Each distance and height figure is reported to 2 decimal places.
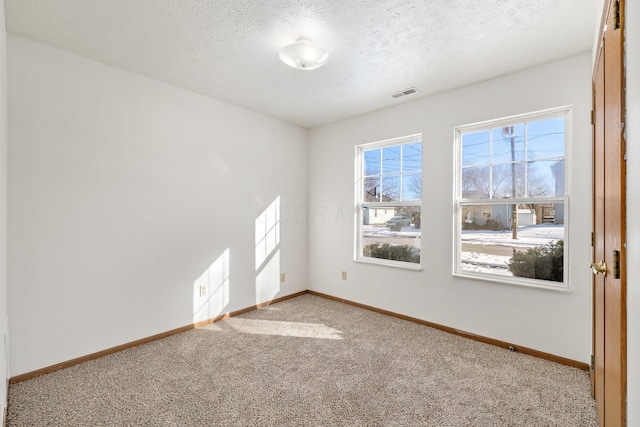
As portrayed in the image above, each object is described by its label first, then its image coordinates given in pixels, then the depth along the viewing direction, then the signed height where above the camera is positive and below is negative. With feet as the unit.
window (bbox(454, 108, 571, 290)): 8.48 +0.48
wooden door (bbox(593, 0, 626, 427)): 3.69 -0.14
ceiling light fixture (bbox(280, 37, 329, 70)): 6.98 +3.78
